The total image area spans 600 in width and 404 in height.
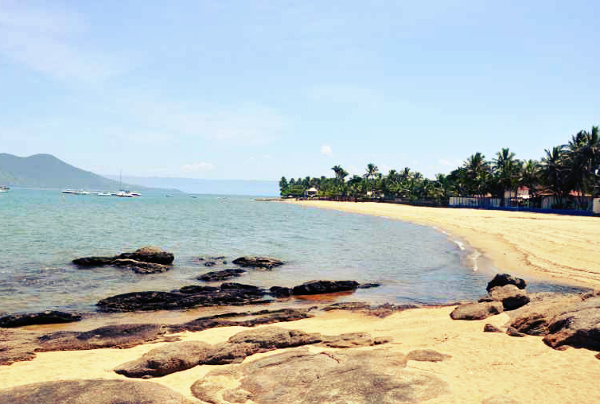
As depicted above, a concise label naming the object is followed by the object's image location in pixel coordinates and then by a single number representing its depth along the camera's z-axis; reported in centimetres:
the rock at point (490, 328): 1288
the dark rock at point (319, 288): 2145
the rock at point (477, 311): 1472
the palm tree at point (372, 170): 18682
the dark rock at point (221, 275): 2505
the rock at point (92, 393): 762
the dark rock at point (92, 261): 2809
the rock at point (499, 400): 779
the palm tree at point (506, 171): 9900
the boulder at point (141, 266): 2677
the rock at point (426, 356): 1052
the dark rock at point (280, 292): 2136
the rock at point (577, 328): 1052
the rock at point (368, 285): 2306
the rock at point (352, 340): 1219
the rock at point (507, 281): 1977
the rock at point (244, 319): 1536
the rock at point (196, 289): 2133
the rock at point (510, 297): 1552
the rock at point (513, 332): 1218
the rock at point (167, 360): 1013
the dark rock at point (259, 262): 2950
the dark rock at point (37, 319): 1571
